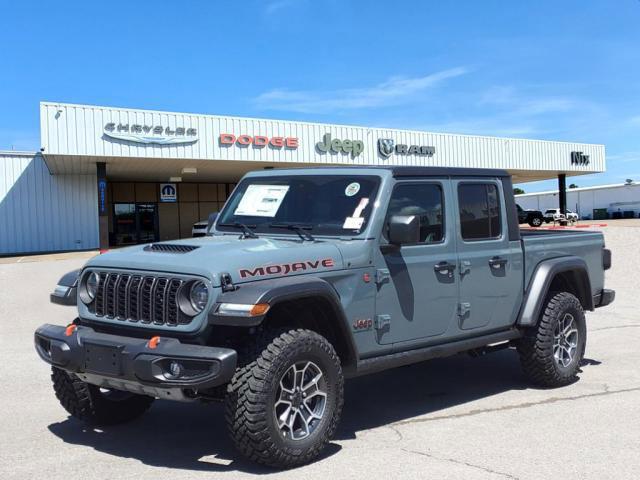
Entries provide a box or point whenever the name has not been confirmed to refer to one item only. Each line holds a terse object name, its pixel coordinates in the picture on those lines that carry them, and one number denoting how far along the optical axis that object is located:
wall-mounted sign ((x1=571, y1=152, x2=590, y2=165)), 45.04
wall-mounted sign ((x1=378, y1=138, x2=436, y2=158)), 33.75
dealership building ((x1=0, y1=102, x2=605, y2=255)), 25.67
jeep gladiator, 4.08
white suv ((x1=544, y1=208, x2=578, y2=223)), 44.85
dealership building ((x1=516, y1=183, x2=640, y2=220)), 72.75
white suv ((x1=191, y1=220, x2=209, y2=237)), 23.21
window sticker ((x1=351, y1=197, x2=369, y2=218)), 5.04
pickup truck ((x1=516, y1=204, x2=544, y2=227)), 45.72
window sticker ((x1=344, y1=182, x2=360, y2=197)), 5.19
